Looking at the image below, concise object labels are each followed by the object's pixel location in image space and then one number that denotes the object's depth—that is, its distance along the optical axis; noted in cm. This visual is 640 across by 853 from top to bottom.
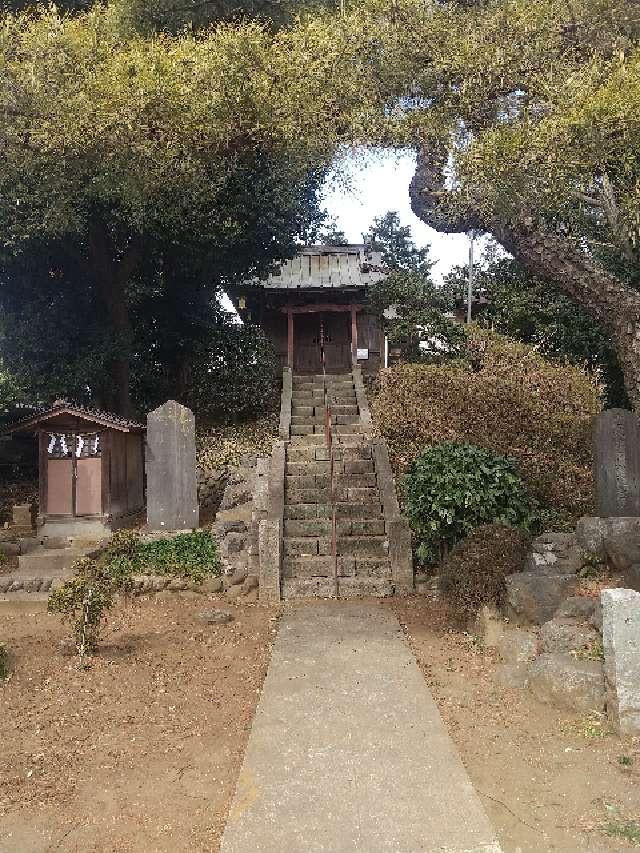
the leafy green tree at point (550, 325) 1688
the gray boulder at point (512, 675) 549
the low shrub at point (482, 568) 698
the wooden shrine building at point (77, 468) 1212
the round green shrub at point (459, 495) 852
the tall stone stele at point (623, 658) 451
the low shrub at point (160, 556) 985
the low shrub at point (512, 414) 1063
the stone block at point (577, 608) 578
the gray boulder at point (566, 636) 536
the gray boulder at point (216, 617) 812
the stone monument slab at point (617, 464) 874
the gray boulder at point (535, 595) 623
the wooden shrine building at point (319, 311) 2091
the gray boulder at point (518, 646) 576
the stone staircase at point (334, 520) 952
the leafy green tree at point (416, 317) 1794
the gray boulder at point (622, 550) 668
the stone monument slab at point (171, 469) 1118
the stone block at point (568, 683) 486
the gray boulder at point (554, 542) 743
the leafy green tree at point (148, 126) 900
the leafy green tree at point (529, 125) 688
